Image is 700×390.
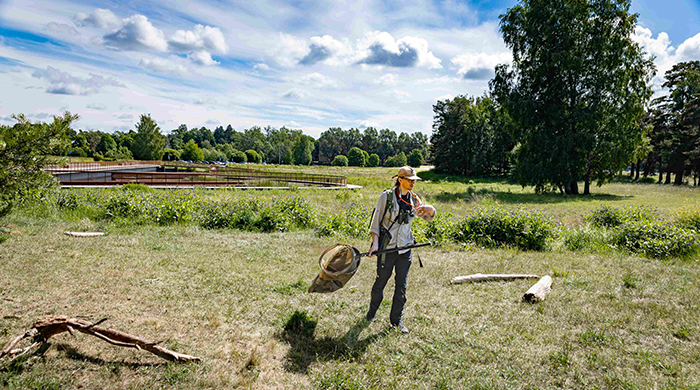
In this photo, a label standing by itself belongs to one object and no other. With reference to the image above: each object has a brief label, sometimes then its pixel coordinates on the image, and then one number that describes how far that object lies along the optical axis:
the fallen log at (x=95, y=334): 3.60
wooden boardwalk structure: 25.13
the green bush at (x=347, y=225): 10.73
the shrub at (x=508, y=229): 9.95
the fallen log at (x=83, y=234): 8.97
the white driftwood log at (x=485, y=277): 6.74
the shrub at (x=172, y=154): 80.35
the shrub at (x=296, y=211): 11.84
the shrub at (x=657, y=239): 8.91
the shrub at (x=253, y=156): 96.94
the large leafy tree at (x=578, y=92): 24.11
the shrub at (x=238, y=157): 94.44
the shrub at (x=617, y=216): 11.08
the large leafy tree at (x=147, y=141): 66.56
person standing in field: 4.40
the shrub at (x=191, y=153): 78.00
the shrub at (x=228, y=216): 11.27
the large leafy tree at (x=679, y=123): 39.03
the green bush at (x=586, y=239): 9.91
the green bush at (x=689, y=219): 10.51
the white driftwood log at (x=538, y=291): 5.75
